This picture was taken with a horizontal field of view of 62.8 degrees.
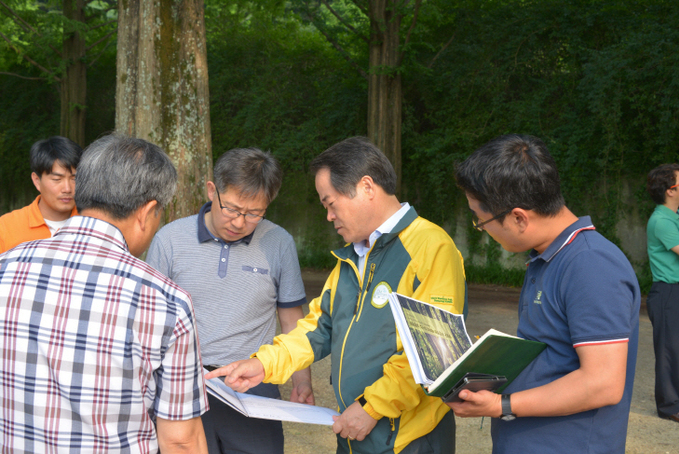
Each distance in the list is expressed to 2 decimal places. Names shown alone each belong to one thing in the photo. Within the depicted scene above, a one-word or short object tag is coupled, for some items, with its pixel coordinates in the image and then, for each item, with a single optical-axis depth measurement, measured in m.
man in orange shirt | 3.06
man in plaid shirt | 1.42
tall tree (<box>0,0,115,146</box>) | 12.10
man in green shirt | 4.48
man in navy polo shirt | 1.55
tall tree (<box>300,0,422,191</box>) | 9.79
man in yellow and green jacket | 2.08
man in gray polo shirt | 2.49
